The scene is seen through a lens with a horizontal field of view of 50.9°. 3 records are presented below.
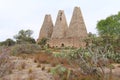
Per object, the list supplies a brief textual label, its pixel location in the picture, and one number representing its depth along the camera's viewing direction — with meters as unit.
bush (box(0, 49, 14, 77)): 3.83
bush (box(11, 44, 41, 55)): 9.88
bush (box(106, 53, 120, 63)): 7.38
